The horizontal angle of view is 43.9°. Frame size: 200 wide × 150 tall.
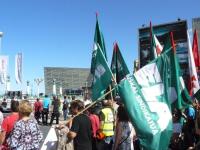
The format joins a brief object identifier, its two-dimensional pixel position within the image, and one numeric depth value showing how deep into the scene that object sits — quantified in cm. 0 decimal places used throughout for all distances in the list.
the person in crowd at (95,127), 500
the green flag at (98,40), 597
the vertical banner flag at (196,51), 817
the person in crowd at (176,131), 569
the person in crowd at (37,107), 1375
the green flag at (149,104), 384
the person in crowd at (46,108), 1347
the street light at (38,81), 4507
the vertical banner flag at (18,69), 2115
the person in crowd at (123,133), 451
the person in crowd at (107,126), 504
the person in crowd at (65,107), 1465
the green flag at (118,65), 644
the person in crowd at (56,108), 1314
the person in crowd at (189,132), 534
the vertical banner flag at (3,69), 2060
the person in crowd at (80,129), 396
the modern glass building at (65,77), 5441
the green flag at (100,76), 543
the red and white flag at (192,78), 665
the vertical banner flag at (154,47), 699
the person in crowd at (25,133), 358
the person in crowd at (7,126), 377
